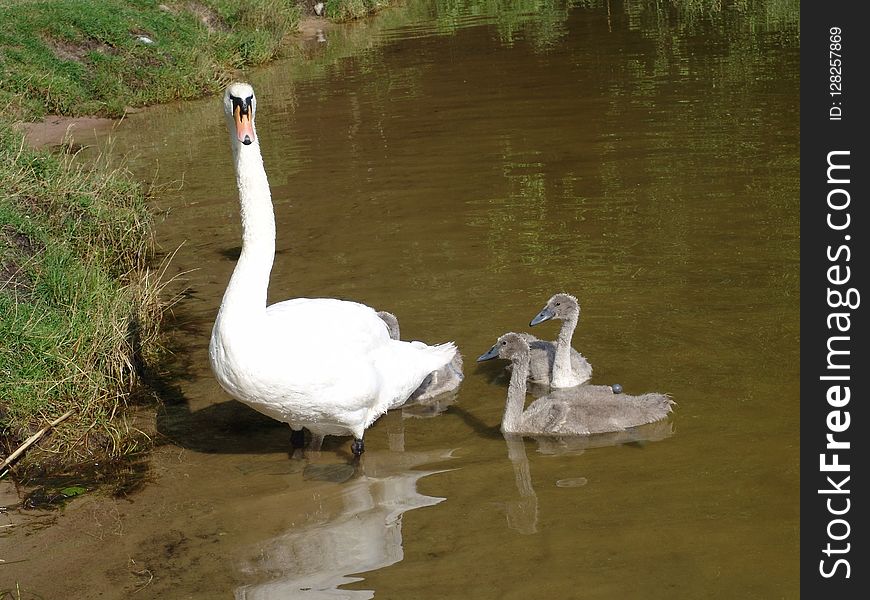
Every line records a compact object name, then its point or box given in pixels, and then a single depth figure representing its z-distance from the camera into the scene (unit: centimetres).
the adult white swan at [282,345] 614
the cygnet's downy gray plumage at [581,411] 680
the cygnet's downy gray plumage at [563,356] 762
